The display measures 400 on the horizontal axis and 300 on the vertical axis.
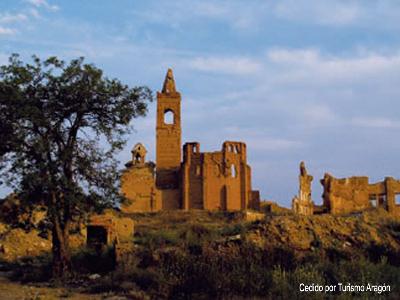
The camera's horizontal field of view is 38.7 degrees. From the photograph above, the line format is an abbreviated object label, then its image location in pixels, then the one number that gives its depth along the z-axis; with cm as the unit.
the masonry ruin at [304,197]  5600
